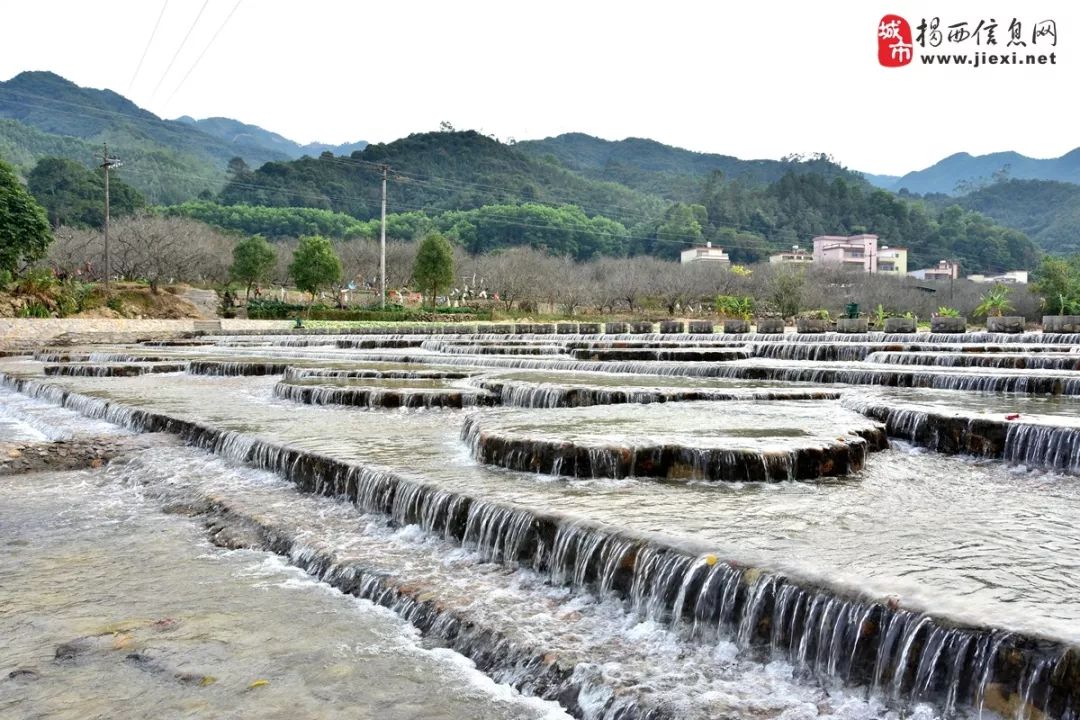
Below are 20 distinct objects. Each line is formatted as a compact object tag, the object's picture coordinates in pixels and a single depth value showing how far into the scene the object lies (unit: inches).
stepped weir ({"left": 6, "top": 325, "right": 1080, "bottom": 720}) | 169.6
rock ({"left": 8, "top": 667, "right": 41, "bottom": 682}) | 188.2
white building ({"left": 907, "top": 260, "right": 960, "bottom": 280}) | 5083.7
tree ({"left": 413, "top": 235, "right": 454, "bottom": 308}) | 2514.8
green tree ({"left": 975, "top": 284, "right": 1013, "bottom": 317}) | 2397.9
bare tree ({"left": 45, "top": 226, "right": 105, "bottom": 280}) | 2659.9
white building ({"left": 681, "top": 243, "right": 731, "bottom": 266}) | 5278.5
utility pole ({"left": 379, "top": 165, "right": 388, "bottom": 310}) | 2258.9
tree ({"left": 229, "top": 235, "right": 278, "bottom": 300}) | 2613.2
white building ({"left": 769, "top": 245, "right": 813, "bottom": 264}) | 5152.6
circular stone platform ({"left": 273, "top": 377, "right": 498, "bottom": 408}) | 563.5
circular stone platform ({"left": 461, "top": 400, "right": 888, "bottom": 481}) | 312.8
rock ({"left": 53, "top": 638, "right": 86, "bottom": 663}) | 199.5
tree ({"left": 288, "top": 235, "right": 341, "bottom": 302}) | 2476.6
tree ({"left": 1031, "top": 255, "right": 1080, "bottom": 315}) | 2512.3
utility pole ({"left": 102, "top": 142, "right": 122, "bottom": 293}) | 2017.7
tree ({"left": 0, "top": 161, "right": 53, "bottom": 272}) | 1697.8
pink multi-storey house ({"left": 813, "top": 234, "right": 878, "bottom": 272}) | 5364.2
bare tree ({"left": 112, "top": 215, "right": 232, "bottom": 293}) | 2564.0
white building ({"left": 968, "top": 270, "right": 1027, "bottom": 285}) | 4763.5
